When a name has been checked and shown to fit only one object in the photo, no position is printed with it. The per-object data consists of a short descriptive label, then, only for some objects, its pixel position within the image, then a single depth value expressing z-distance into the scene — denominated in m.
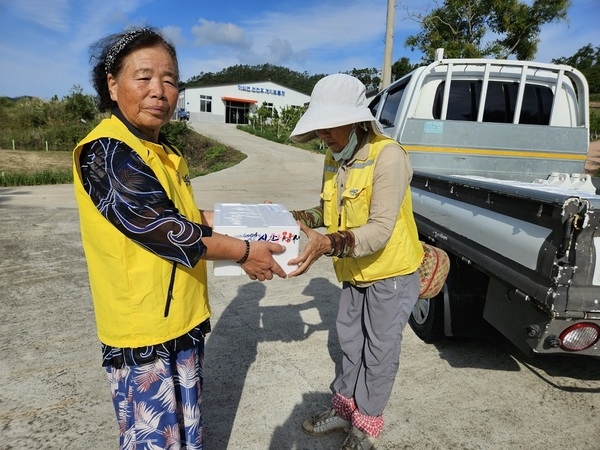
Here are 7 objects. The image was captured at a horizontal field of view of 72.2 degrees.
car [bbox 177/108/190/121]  37.79
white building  48.53
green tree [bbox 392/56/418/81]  39.50
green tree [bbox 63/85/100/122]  31.98
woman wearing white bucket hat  1.85
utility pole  10.41
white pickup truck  1.77
